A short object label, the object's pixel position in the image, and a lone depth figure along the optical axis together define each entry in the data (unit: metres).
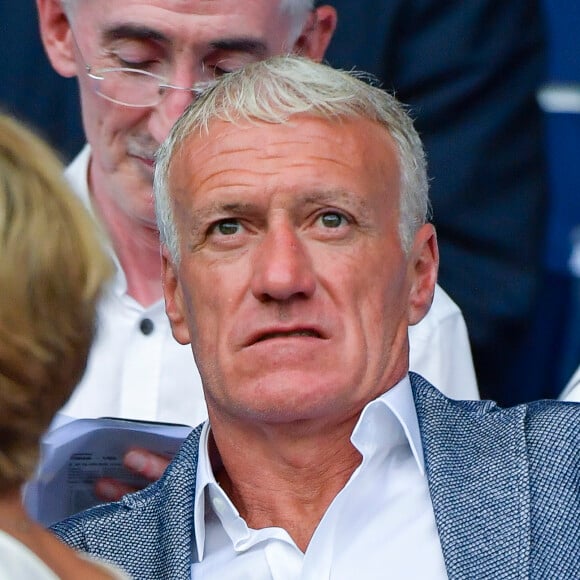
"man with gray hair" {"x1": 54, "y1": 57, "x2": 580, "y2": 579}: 4.82
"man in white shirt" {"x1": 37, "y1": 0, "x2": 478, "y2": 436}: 6.39
